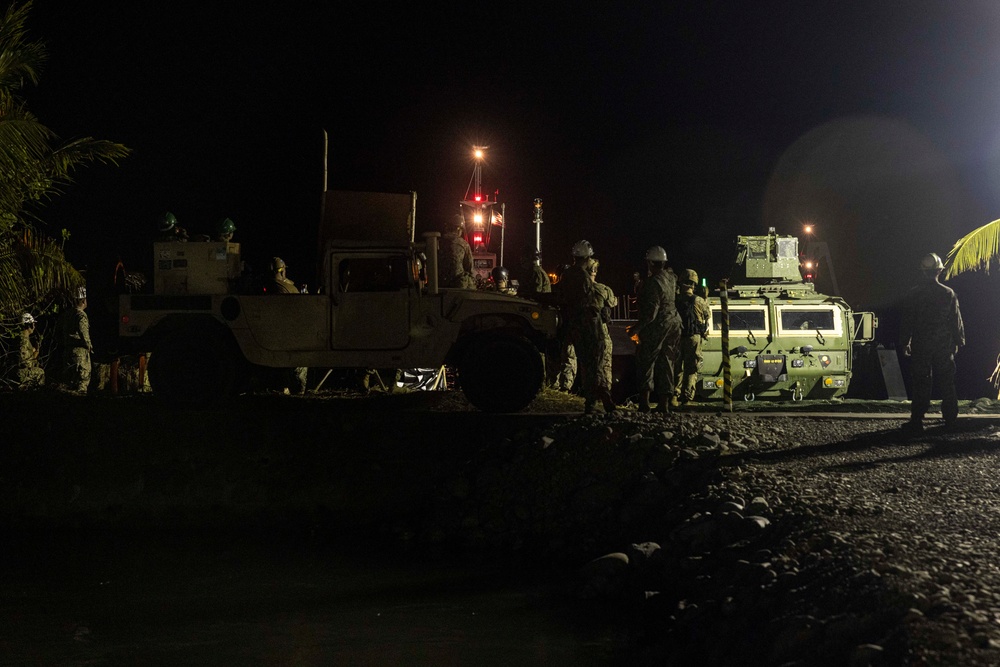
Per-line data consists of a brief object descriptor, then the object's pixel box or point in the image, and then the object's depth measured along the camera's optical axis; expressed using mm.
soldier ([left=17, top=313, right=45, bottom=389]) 15094
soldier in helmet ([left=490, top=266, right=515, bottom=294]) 15938
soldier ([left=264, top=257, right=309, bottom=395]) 11562
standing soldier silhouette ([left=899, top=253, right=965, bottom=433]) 10766
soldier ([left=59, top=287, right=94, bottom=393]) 14781
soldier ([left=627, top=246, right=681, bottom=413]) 11578
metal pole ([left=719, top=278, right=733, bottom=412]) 12766
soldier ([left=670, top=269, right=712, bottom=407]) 14445
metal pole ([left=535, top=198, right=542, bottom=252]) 20783
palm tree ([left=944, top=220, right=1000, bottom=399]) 13484
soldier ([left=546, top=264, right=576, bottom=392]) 14466
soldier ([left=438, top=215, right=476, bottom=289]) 13359
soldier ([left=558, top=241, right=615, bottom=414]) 11344
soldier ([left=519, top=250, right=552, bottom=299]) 14237
